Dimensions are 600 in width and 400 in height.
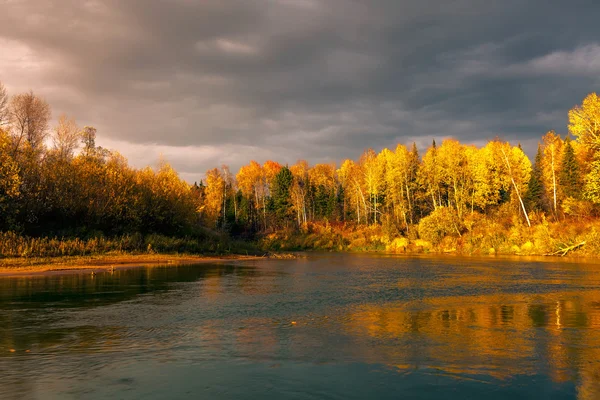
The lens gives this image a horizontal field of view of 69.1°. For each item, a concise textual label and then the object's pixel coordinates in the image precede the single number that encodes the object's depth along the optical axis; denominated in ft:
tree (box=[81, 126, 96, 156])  288.67
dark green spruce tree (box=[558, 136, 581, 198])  230.07
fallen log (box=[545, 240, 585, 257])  185.16
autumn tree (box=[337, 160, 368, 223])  344.08
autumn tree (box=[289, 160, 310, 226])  378.88
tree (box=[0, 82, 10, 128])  186.98
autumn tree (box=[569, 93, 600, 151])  181.68
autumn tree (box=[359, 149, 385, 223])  325.21
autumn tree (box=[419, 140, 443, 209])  296.92
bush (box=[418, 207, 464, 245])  255.91
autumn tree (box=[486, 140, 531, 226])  275.39
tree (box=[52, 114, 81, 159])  229.86
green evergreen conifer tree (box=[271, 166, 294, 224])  390.42
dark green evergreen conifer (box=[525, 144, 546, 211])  271.72
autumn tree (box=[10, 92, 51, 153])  208.33
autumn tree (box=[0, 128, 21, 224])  143.74
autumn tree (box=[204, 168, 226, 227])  351.46
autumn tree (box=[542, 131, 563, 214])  229.25
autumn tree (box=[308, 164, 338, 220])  391.04
